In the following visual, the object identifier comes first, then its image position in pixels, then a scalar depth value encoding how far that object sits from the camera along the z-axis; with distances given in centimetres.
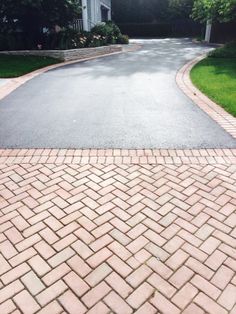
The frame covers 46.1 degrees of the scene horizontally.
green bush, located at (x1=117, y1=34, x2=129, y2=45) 2207
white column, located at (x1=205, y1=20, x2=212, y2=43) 2397
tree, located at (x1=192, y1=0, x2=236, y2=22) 1408
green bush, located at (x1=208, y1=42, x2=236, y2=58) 1410
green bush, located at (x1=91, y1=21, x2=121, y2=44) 1878
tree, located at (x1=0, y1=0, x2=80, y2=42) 1350
